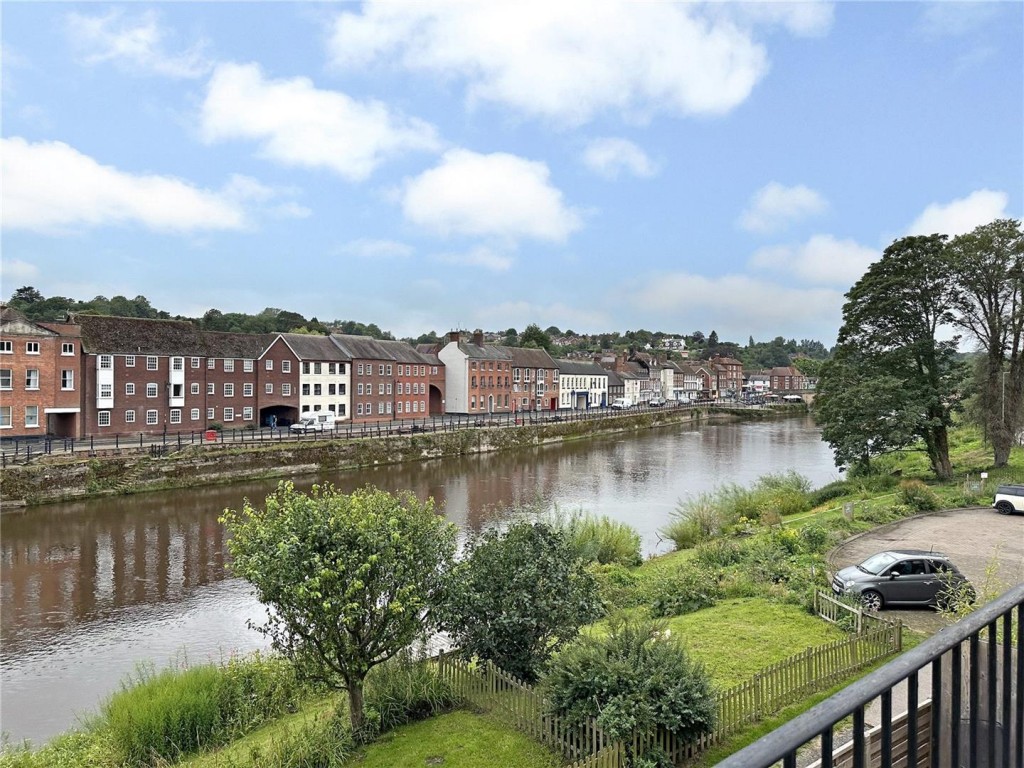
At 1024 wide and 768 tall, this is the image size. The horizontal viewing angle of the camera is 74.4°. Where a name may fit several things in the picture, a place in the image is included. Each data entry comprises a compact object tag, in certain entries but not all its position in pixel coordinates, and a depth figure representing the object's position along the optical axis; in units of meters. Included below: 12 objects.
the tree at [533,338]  126.49
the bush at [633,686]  9.98
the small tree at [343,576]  11.11
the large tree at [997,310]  33.62
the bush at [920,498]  28.14
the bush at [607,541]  23.94
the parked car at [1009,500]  26.84
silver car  16.94
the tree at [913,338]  34.03
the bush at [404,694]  12.70
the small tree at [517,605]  12.67
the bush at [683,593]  18.27
